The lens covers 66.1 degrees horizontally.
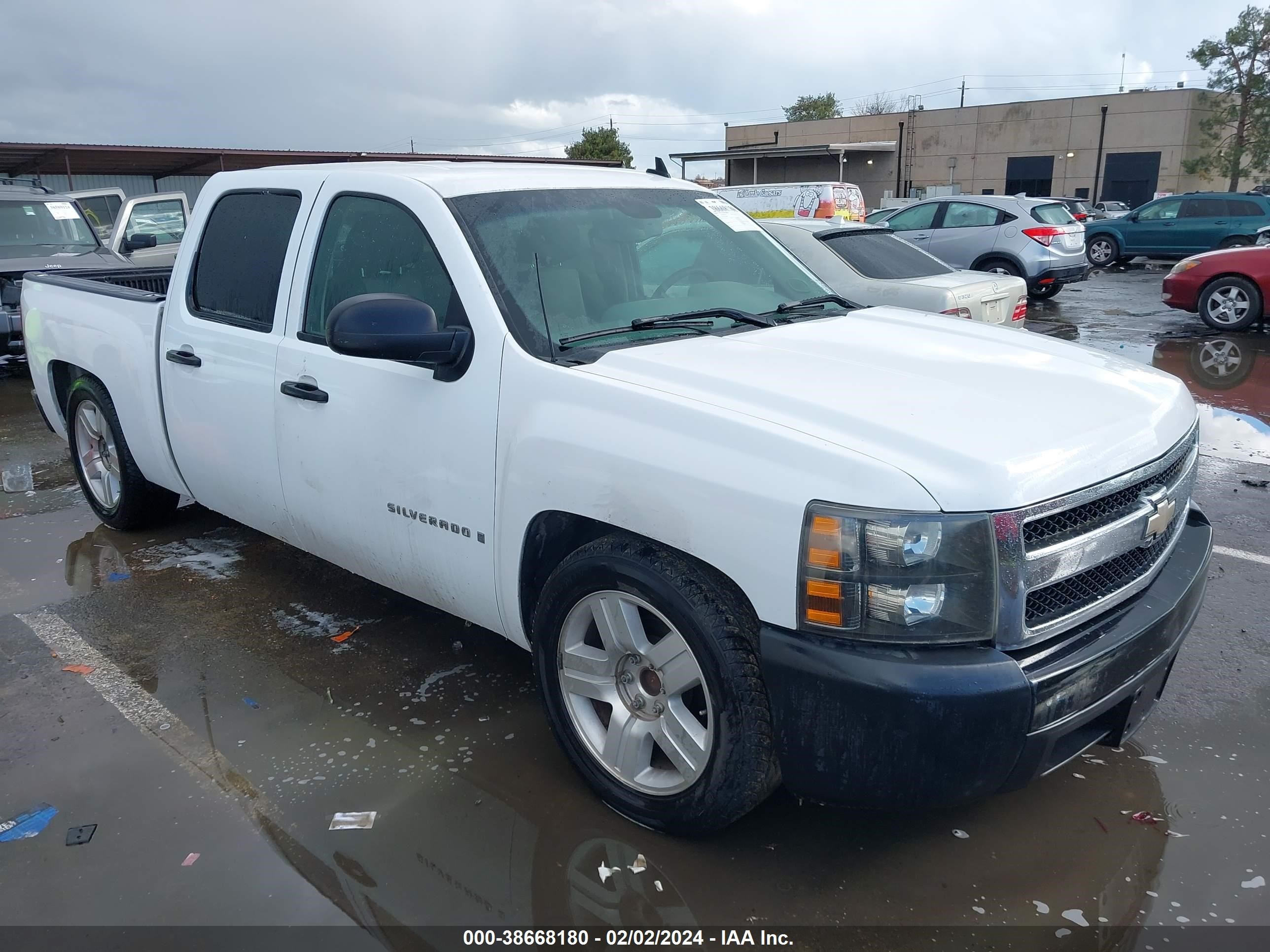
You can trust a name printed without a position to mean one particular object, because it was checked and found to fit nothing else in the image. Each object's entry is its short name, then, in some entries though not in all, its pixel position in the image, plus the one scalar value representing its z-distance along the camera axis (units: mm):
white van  15898
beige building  48188
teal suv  21234
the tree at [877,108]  95000
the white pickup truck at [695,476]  2283
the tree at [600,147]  60000
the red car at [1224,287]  12195
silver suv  15562
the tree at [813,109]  99125
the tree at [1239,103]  43344
